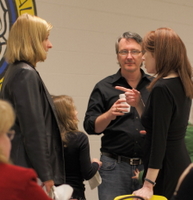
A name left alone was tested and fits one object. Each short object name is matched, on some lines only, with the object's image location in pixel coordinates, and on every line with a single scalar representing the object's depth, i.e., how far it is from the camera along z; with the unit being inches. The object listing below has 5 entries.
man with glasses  197.8
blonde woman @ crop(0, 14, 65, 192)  175.5
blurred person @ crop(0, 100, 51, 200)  131.7
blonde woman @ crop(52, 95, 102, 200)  194.7
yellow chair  173.1
